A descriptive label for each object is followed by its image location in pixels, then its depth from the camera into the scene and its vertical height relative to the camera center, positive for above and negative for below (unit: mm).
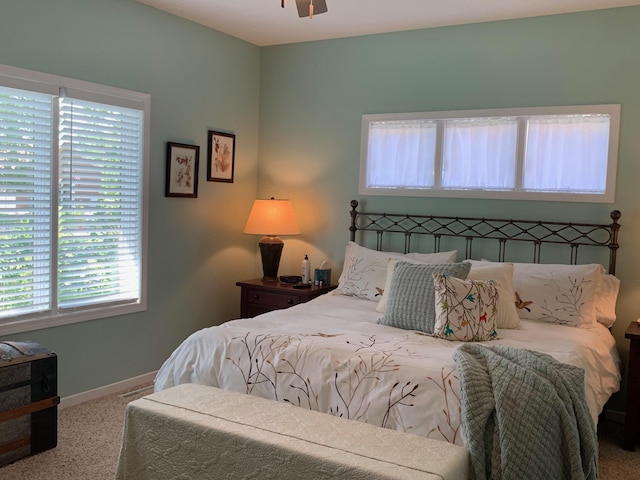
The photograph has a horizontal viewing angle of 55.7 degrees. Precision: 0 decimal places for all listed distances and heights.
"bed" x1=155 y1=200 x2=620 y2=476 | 2547 -633
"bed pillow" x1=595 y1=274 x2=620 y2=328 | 3762 -502
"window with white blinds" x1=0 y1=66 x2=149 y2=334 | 3500 +1
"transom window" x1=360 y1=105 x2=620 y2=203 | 4000 +445
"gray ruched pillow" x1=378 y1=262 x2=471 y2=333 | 3258 -453
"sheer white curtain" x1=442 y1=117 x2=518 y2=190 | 4277 +449
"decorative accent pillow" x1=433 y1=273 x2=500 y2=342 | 3086 -491
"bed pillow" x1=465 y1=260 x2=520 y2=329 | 3457 -405
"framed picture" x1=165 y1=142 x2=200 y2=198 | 4477 +260
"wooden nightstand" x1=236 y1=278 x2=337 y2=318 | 4595 -677
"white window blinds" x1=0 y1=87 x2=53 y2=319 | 3461 -14
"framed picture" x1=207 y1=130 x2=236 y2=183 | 4844 +401
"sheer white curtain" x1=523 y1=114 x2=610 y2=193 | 3988 +440
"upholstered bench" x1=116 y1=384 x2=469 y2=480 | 2084 -856
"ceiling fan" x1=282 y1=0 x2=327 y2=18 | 2688 +909
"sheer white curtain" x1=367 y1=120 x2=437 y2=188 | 4578 +454
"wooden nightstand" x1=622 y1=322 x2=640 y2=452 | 3490 -1029
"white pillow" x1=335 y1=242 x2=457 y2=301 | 4203 -418
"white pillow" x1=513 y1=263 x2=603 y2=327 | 3617 -461
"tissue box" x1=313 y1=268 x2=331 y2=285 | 4828 -530
